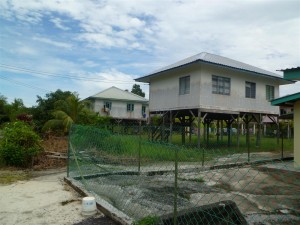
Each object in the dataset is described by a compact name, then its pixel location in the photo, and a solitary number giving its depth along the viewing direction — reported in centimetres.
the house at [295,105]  865
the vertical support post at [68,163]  664
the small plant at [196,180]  624
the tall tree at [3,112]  2274
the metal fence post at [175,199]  277
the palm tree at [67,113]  1536
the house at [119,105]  2753
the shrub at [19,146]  871
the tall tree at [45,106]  2132
